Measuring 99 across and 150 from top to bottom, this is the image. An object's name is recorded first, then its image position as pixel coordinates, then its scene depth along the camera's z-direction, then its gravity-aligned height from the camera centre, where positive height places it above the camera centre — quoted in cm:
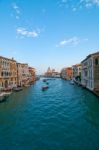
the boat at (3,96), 1647 -437
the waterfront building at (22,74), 3328 +52
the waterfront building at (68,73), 6113 +146
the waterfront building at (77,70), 4544 +276
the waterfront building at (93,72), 2046 +69
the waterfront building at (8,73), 2410 +83
